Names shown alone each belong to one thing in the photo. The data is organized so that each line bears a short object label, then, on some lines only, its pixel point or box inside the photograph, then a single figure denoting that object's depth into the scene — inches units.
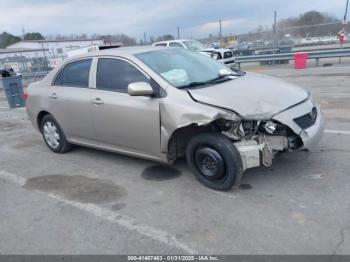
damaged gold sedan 148.6
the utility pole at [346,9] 1072.6
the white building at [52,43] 2164.7
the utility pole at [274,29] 879.8
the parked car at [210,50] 722.2
